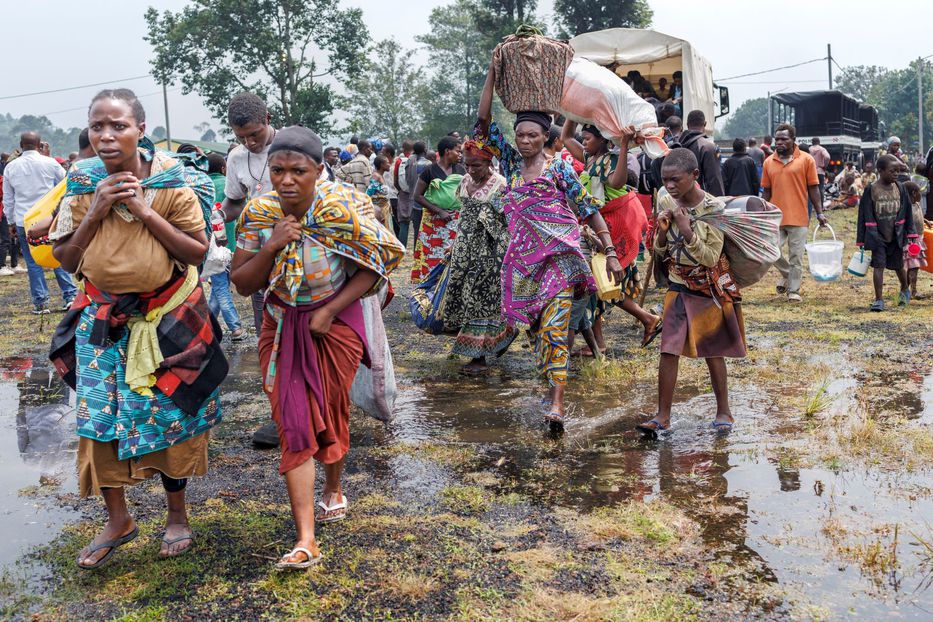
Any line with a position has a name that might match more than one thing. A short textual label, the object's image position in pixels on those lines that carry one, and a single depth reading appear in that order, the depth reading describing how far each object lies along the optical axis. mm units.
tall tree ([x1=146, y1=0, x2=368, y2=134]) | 41531
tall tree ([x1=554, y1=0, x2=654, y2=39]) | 44469
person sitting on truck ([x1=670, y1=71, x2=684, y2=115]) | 14625
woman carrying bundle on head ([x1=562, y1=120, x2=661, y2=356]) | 6736
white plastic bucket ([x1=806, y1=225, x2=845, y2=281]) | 9922
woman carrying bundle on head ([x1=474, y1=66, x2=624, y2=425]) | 5371
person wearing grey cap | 3416
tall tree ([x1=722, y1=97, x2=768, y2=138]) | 143250
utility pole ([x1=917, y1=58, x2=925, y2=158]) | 53531
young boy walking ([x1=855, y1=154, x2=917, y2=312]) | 9523
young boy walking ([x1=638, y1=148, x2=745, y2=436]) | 4980
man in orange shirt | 10266
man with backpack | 8156
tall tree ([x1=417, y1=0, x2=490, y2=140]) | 66500
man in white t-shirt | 5066
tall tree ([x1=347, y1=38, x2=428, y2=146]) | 64938
